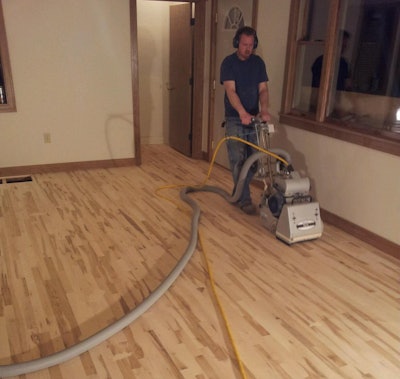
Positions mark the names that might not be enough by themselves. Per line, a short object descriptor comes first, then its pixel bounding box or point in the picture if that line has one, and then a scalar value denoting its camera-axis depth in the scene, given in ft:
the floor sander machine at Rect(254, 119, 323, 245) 9.57
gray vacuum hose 5.61
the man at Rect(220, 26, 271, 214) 10.71
